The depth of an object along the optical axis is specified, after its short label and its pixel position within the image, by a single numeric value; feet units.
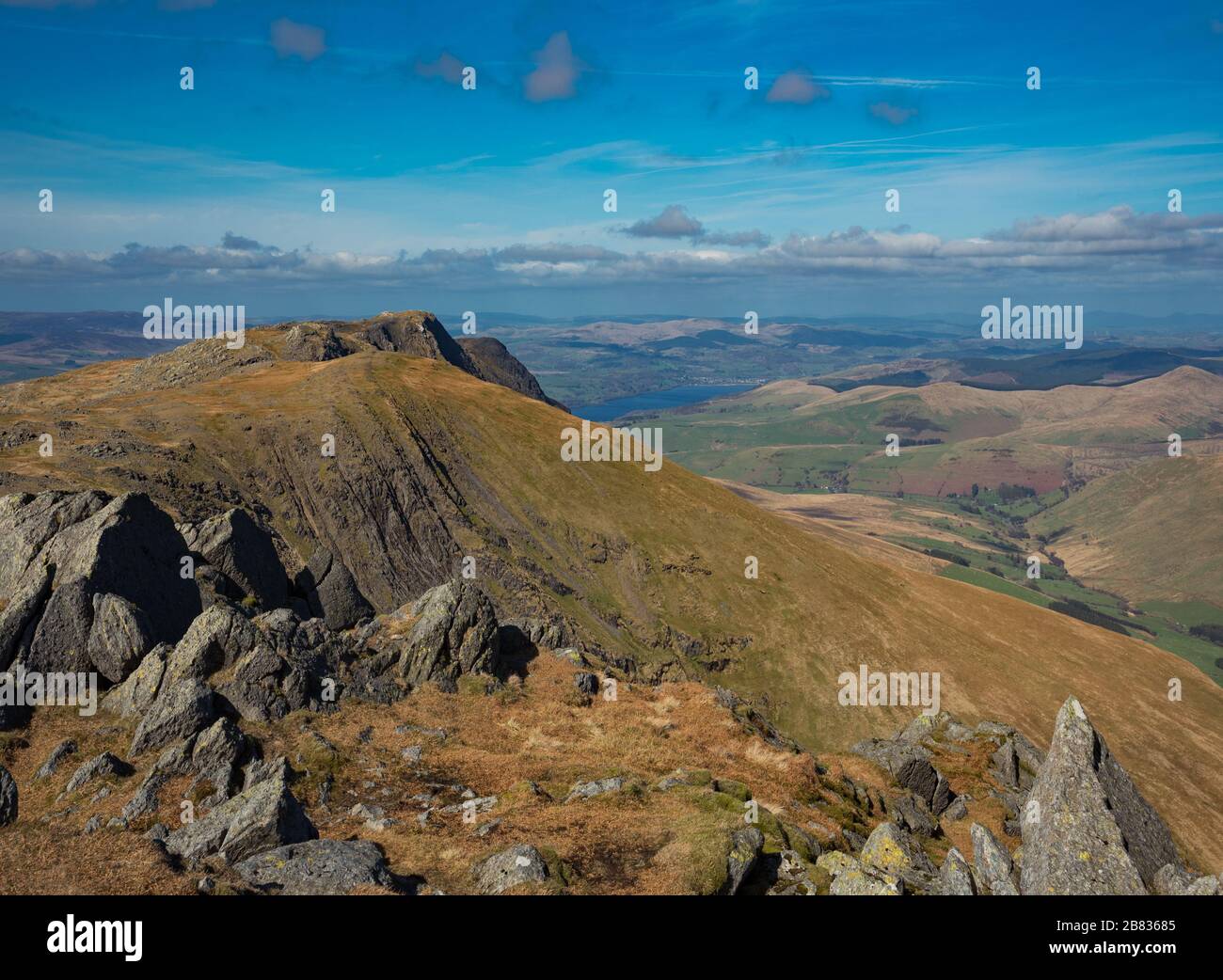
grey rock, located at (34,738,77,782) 94.68
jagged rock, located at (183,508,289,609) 160.25
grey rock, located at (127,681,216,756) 102.01
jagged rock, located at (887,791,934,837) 126.59
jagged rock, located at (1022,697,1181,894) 75.72
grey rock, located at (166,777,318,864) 75.36
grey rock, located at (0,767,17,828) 81.41
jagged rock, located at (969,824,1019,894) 81.25
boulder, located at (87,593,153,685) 117.60
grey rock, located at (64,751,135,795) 92.32
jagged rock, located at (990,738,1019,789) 160.35
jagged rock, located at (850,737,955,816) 143.74
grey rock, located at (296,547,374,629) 176.55
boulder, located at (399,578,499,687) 141.90
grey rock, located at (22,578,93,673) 114.93
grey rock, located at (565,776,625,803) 94.99
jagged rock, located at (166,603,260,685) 113.91
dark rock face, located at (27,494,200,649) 127.13
